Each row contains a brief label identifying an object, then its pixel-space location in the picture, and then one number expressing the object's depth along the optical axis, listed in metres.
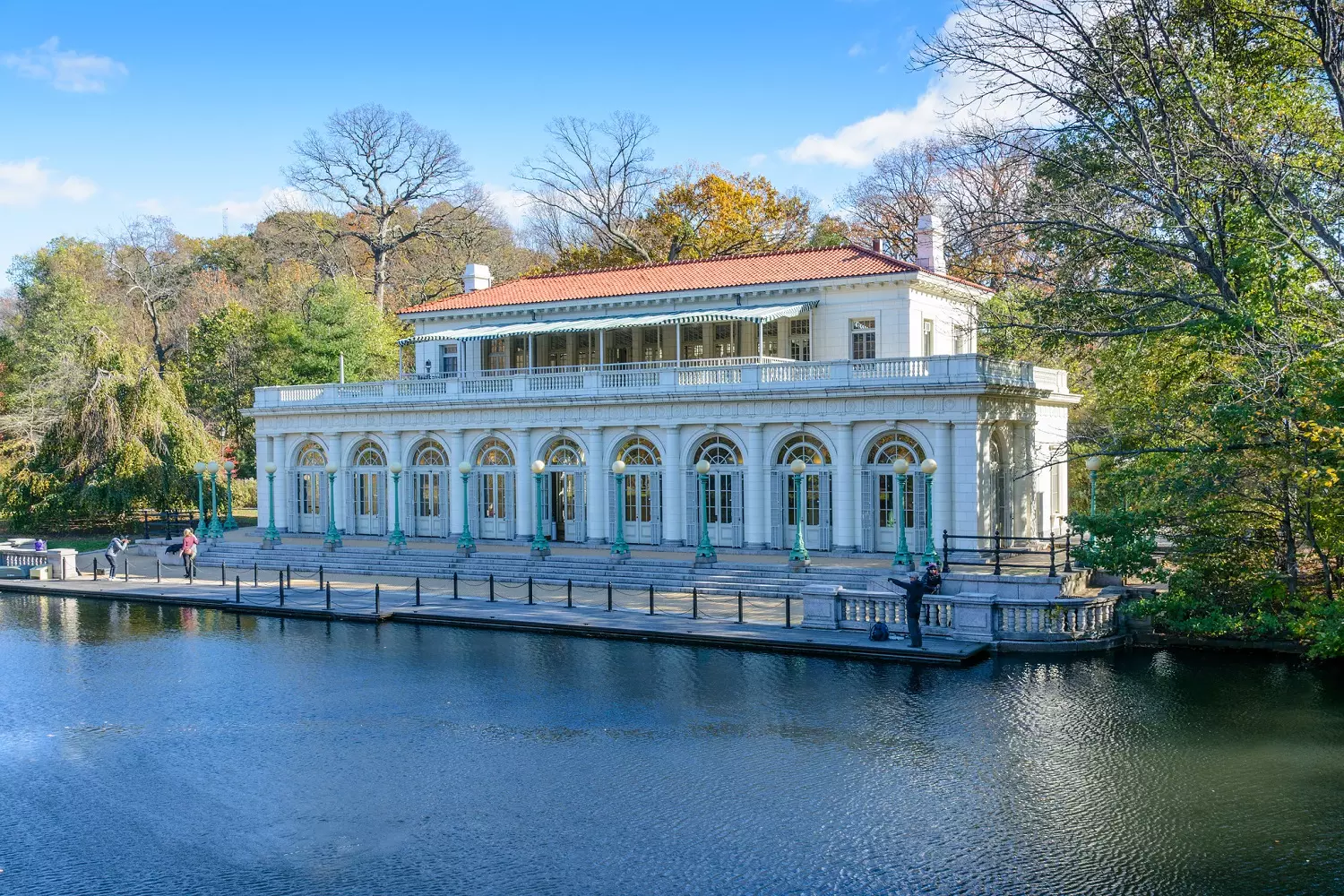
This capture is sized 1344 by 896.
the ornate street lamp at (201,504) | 43.23
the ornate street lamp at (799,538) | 32.25
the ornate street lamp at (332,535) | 39.81
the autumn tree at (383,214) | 66.94
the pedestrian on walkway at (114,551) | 38.69
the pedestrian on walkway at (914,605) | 24.02
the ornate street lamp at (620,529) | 34.78
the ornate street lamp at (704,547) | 33.59
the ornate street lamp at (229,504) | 42.81
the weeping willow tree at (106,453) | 48.50
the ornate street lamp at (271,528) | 41.03
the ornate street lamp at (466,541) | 37.41
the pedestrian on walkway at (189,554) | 36.81
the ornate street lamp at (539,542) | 36.00
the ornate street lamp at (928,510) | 29.08
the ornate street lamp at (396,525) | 38.59
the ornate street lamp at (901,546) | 30.84
